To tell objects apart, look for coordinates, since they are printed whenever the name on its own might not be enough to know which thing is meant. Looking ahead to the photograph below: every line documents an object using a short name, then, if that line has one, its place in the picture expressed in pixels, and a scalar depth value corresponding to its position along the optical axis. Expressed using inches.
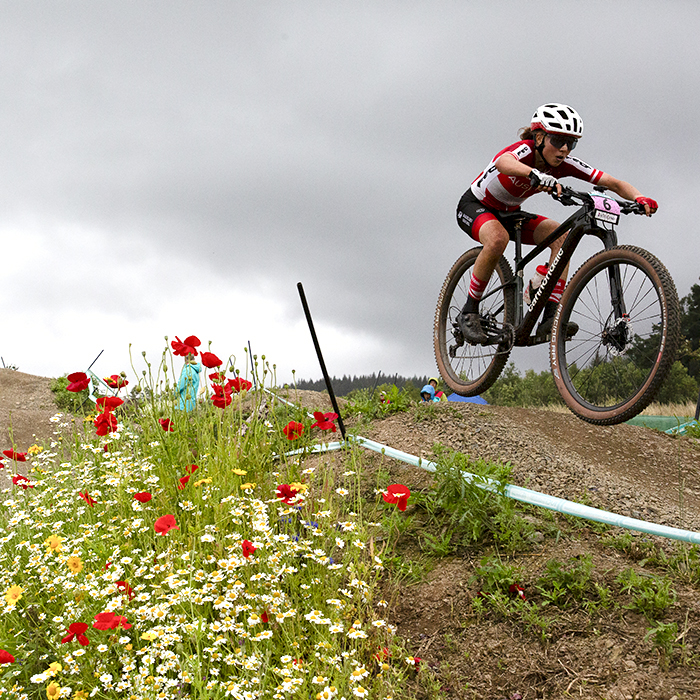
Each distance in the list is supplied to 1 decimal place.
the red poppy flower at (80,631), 98.0
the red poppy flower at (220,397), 165.3
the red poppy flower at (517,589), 126.6
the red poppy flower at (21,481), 166.1
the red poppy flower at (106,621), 93.8
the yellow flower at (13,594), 105.9
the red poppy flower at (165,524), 108.6
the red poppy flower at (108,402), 154.6
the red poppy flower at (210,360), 159.8
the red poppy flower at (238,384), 175.2
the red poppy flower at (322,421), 154.5
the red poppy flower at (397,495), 124.1
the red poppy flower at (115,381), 176.9
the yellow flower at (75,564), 109.6
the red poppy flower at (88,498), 145.9
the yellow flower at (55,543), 116.7
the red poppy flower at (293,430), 149.4
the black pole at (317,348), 181.3
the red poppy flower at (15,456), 166.3
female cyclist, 199.3
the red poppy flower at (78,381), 153.9
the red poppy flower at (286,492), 120.9
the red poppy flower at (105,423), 165.9
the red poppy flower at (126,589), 114.5
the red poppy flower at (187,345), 154.4
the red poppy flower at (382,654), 111.0
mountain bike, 163.5
